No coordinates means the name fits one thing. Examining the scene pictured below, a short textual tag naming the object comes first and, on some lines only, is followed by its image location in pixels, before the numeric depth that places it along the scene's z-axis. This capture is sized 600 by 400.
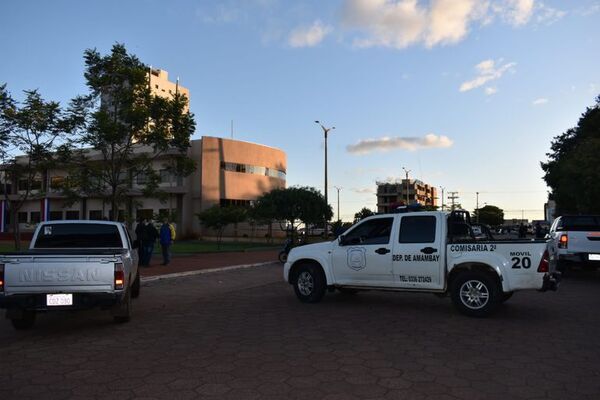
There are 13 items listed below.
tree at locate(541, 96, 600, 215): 24.61
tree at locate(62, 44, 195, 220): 18.98
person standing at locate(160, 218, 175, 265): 19.41
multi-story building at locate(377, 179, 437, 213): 141.75
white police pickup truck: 8.34
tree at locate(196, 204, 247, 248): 35.09
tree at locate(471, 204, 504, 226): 162.85
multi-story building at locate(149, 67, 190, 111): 82.25
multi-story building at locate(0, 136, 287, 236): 54.03
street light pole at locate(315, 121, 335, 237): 40.97
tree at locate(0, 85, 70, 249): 18.20
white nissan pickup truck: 6.96
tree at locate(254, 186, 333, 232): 39.28
